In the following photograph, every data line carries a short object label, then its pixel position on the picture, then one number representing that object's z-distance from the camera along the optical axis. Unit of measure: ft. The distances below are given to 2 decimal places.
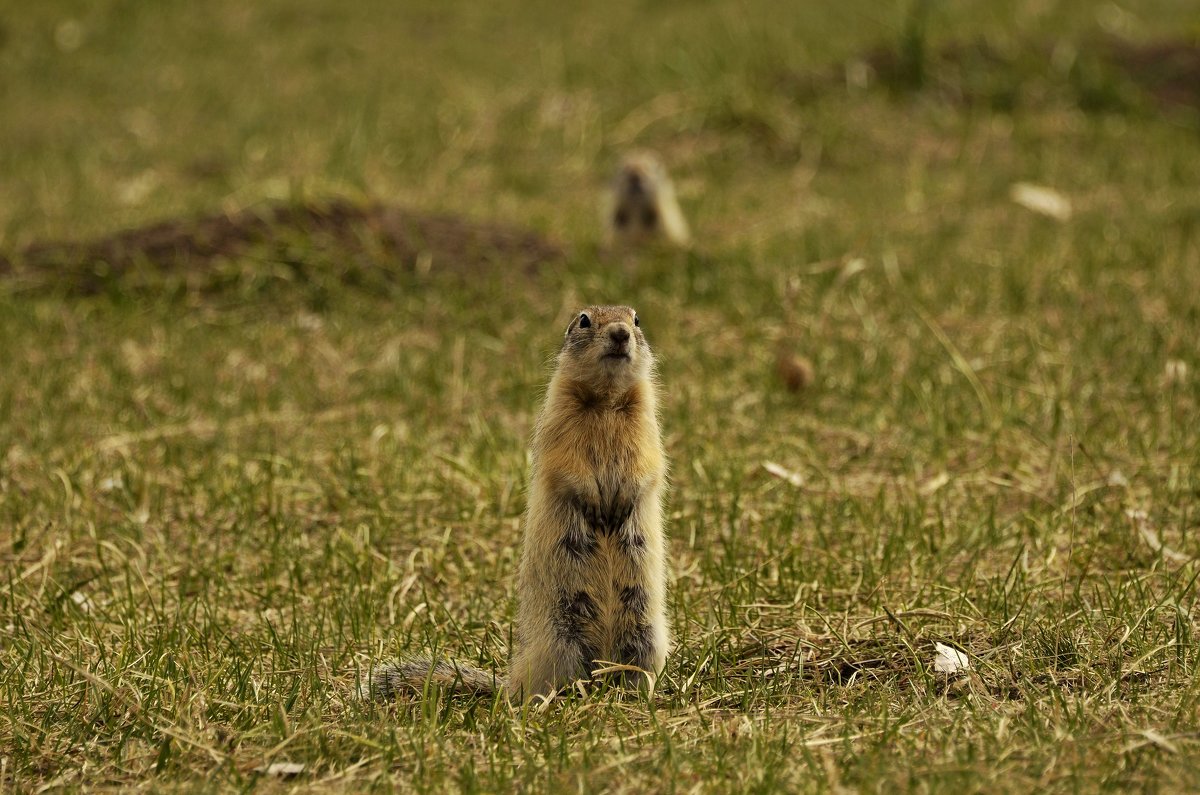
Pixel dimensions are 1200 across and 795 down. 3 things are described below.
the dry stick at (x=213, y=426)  36.81
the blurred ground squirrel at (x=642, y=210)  53.83
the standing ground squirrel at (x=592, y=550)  23.38
